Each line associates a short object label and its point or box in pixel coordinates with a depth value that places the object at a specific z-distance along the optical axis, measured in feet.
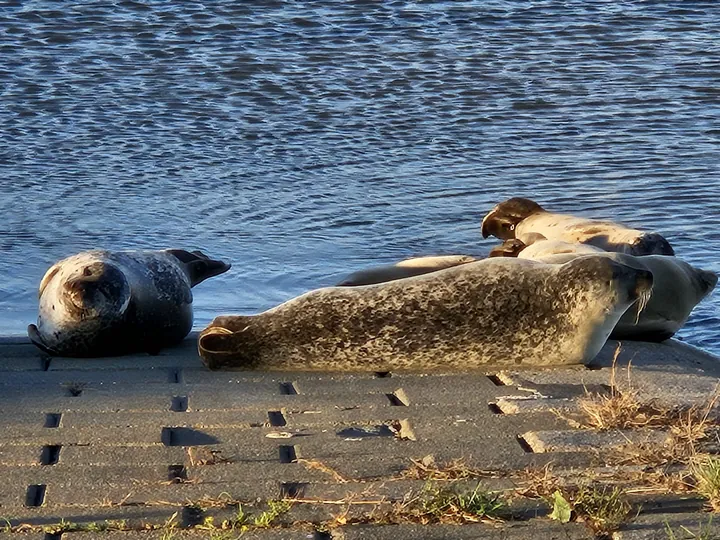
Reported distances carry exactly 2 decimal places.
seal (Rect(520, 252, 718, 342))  39.83
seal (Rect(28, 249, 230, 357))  37.50
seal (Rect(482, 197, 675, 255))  45.83
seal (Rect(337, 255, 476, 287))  42.73
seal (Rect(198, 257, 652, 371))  35.50
